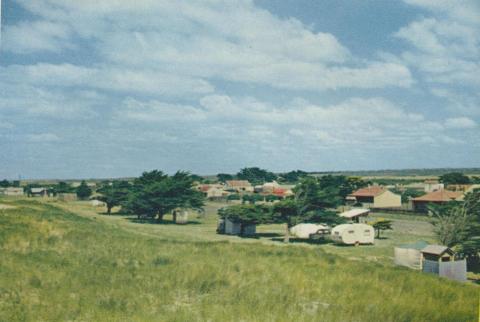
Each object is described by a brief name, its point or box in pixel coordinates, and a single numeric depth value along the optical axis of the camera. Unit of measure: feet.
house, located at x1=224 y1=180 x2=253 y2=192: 430.20
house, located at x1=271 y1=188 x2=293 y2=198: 312.01
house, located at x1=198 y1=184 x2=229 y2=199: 357.20
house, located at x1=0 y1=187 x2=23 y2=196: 399.59
